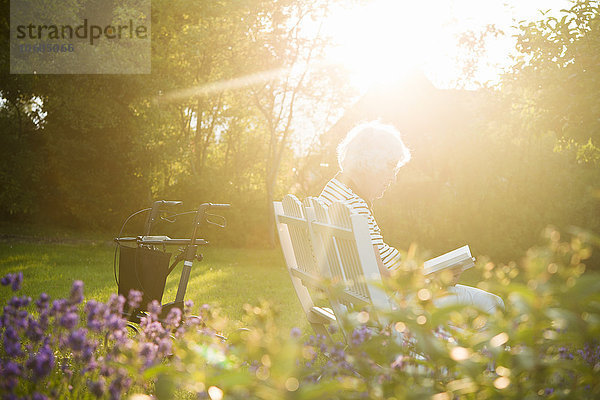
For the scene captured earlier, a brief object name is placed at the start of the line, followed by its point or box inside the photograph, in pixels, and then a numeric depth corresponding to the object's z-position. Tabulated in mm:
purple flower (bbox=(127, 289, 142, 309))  2852
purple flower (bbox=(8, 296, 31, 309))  2365
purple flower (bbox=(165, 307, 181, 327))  2713
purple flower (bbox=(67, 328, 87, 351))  1995
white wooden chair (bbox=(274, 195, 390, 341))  3182
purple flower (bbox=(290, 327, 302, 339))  2047
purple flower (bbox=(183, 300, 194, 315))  3451
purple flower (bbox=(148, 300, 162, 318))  2613
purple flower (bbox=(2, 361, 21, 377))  1962
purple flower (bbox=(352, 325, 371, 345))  2258
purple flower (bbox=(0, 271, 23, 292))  2367
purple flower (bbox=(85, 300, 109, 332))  2284
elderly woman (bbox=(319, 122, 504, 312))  4359
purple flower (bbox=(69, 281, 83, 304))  2305
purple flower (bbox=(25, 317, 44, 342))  2412
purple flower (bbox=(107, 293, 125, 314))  2582
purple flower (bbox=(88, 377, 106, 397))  1925
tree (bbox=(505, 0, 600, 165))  10695
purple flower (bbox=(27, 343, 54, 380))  1929
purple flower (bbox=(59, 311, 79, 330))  2170
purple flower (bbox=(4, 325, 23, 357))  2199
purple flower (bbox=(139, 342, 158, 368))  1948
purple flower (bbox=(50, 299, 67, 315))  2338
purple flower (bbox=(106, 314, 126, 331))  2352
